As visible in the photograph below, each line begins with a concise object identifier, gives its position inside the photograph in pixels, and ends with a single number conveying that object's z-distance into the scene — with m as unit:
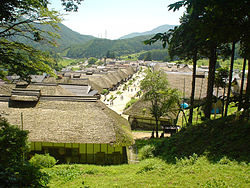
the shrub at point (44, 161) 11.83
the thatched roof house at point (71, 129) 14.05
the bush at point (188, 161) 8.03
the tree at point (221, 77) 20.75
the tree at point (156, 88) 19.05
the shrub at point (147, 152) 12.56
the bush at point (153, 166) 8.65
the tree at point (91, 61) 165.12
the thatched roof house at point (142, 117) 24.45
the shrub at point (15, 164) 5.78
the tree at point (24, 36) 7.76
